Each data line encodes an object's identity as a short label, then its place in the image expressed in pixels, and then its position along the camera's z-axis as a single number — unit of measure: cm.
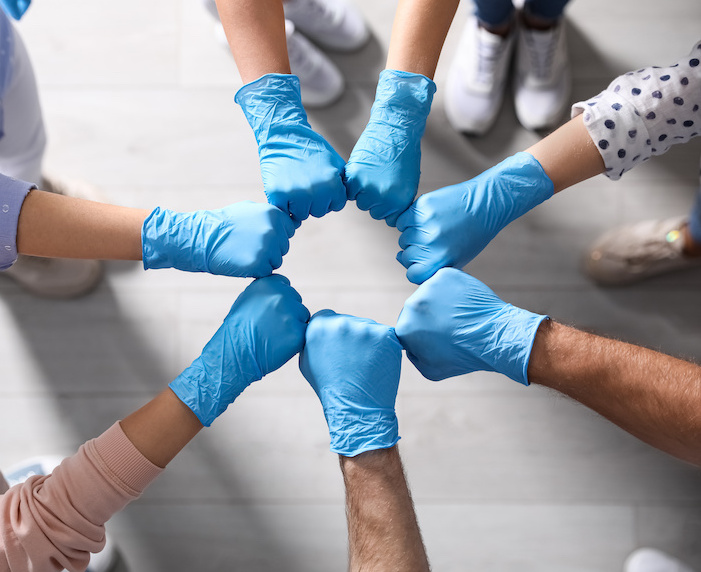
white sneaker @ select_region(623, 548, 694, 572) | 136
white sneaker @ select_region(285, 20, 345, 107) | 144
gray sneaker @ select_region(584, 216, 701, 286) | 140
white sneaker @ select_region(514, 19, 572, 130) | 144
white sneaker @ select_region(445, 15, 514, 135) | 143
